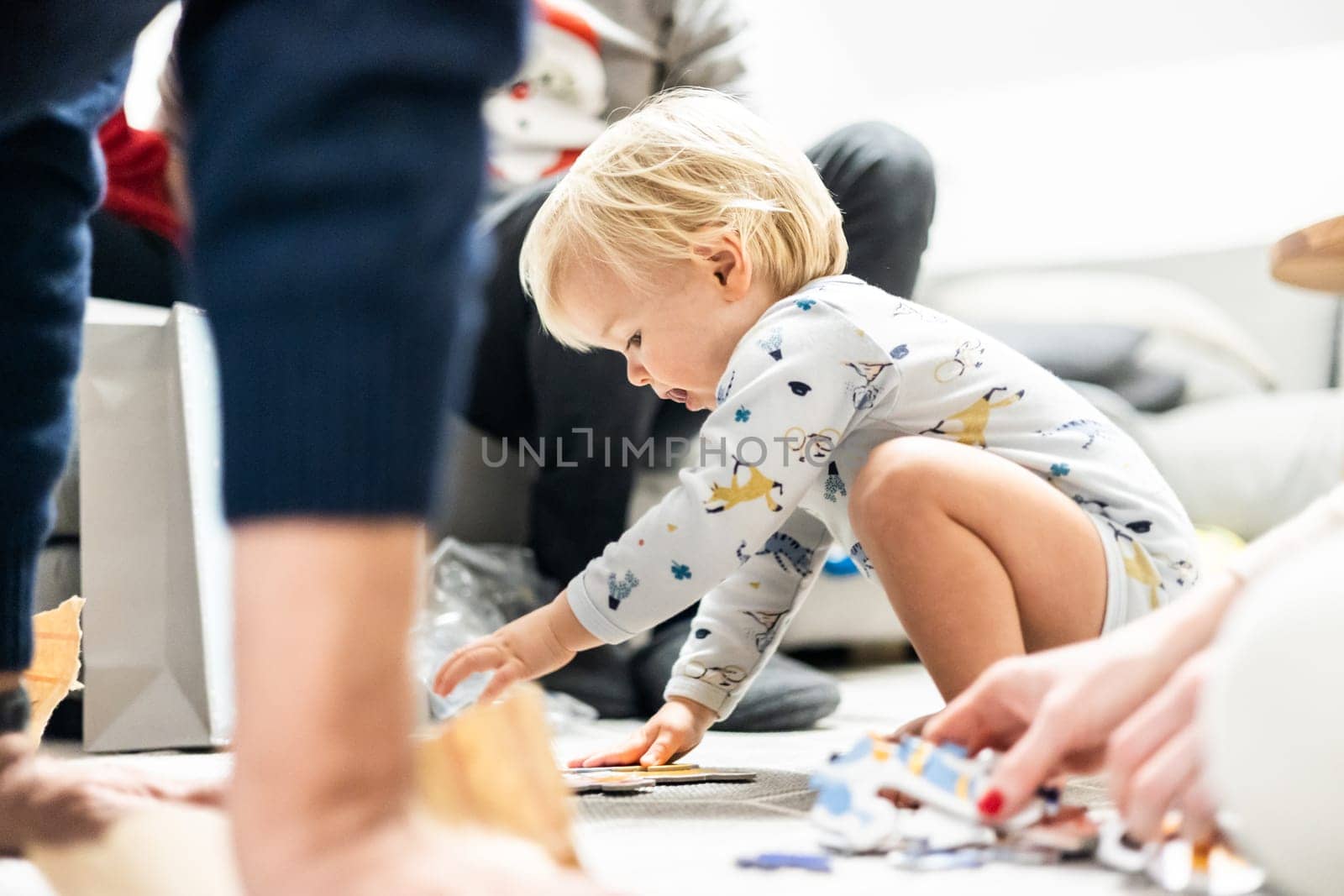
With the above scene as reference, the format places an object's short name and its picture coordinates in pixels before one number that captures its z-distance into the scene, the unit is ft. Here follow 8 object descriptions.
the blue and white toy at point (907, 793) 1.75
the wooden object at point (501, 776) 1.33
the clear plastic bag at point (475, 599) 3.99
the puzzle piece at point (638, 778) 2.43
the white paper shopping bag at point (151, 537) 3.58
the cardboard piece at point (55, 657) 2.72
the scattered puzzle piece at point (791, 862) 1.75
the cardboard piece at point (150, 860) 1.51
